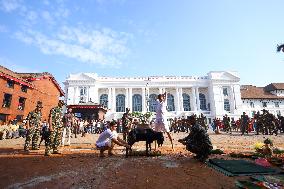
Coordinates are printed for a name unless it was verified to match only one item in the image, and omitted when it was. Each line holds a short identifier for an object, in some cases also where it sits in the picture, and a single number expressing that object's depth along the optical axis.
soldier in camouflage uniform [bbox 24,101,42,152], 6.28
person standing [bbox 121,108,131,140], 9.16
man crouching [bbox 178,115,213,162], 4.35
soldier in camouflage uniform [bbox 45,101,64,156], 5.48
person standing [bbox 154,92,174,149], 5.86
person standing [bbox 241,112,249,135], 13.57
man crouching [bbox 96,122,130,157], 5.34
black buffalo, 5.19
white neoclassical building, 35.12
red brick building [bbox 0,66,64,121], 18.33
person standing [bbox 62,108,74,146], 7.72
